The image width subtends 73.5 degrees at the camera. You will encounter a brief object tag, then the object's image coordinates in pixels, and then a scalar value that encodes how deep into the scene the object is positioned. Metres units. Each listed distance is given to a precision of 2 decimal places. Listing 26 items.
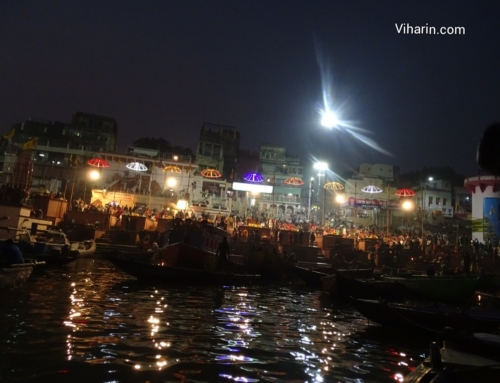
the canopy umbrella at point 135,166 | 41.19
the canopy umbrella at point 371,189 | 43.13
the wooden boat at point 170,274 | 16.53
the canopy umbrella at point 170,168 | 42.66
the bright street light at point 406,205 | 41.38
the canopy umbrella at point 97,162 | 39.71
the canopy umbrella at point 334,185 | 41.59
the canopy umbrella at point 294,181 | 46.50
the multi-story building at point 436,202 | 57.38
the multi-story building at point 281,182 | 54.25
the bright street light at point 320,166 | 45.74
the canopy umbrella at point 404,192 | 38.50
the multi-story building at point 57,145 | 47.50
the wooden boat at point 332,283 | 16.25
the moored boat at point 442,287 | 16.05
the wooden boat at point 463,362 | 4.58
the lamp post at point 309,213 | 53.66
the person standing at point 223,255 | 20.42
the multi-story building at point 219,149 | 57.53
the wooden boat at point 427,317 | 9.12
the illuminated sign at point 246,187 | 49.78
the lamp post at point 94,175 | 44.75
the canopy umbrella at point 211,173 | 43.00
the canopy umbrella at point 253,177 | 47.50
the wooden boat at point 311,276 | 21.11
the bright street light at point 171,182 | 48.13
